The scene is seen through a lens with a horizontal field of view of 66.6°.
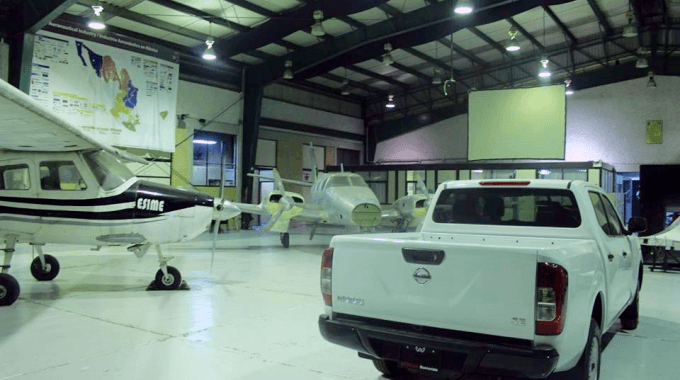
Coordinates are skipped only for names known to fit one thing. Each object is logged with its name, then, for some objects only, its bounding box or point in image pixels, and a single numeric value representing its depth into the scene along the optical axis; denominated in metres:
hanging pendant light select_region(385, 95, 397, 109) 27.30
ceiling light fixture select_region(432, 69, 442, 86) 22.12
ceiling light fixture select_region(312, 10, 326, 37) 13.98
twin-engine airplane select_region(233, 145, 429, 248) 13.32
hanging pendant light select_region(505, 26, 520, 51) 15.75
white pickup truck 2.83
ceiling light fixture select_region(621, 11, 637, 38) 14.49
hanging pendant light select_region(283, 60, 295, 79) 19.09
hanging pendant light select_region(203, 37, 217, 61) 15.63
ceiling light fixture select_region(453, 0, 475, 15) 11.63
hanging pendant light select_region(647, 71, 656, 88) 22.36
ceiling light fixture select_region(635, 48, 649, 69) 18.42
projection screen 19.73
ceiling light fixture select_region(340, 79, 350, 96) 24.27
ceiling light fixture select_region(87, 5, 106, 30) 12.41
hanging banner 13.29
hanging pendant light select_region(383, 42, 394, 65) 16.47
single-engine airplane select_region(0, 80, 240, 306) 7.15
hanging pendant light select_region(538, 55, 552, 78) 19.03
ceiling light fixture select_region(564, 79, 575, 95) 23.22
